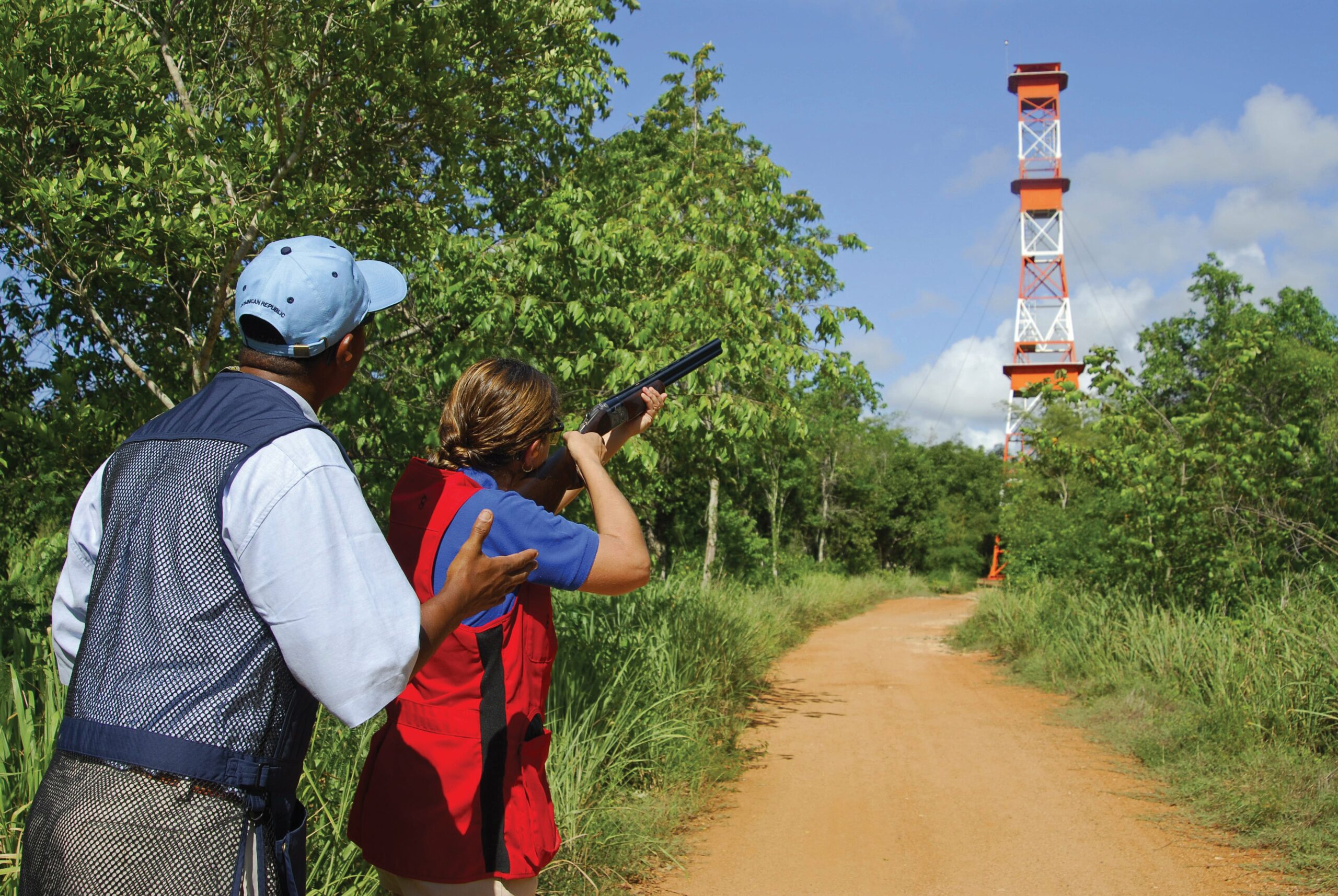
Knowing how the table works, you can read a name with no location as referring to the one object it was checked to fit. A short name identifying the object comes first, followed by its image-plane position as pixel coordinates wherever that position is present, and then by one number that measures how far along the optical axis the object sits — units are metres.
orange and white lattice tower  40.19
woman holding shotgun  2.07
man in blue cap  1.47
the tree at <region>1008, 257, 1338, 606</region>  9.02
